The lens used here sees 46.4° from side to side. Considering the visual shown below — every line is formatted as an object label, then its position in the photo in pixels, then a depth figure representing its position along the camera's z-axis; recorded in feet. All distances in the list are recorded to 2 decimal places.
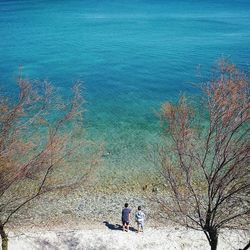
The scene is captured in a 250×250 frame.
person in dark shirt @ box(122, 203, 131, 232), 49.42
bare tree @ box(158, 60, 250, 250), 35.13
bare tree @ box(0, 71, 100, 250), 39.06
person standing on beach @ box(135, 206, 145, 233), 49.06
